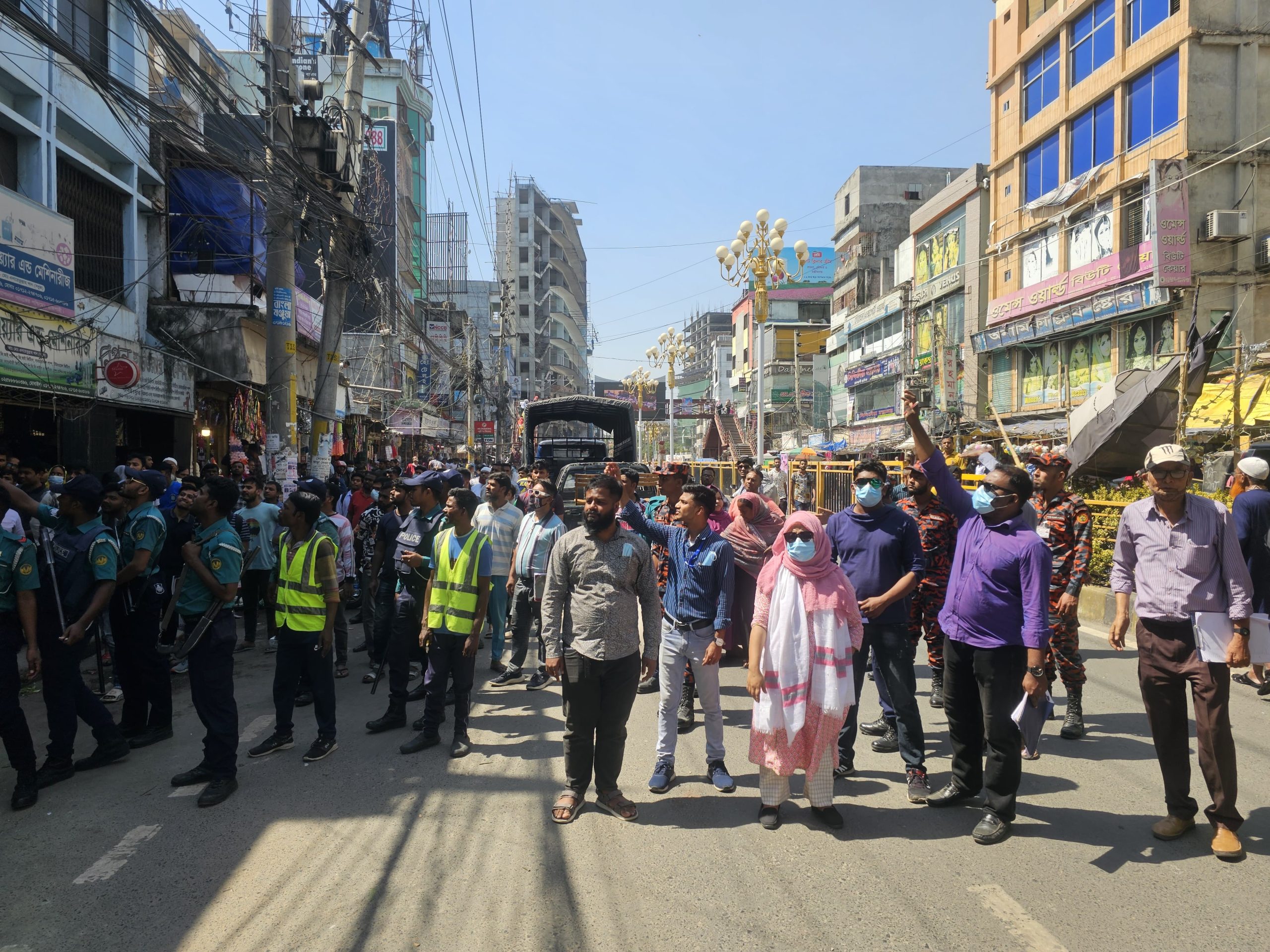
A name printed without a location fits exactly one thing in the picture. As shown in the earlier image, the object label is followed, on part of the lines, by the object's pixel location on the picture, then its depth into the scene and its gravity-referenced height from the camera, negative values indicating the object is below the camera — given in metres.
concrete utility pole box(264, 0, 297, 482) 10.07 +2.53
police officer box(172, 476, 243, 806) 4.79 -0.97
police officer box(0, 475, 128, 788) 4.81 -0.85
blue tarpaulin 16.38 +4.76
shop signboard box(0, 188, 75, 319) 10.56 +2.78
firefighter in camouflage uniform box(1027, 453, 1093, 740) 5.49 -0.72
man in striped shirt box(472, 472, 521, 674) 7.66 -0.64
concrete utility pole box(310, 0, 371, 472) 11.64 +2.77
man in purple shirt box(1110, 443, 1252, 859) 3.90 -0.82
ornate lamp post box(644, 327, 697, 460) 41.19 +5.39
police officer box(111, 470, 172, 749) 5.47 -1.09
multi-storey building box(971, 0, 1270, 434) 20.73 +7.51
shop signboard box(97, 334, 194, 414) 12.99 +1.45
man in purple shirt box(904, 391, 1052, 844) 3.93 -0.82
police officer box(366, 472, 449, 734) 5.98 -0.87
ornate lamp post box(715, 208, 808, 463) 20.23 +5.05
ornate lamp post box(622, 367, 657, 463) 47.87 +5.35
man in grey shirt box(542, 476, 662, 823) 4.45 -0.95
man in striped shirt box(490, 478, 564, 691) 7.34 -0.94
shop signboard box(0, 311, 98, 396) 10.59 +1.51
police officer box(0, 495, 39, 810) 4.46 -0.91
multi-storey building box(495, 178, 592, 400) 90.19 +19.65
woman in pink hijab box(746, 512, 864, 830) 4.19 -1.11
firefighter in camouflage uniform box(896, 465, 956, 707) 5.73 -0.70
